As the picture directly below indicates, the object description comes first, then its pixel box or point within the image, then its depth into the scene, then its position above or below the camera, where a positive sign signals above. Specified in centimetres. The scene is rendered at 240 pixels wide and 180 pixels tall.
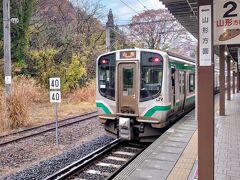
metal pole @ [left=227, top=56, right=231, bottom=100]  1840 +53
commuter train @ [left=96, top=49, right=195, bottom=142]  867 -26
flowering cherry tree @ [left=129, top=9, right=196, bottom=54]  3612 +563
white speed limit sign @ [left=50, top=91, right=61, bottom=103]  894 -36
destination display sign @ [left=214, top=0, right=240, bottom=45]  399 +73
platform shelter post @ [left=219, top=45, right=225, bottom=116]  1266 -17
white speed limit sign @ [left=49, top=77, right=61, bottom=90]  877 +0
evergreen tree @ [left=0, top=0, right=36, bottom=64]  2123 +365
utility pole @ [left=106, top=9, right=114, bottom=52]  2102 +318
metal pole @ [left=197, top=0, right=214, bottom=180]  395 -40
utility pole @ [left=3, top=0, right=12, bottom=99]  1239 +173
